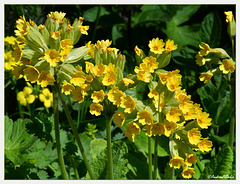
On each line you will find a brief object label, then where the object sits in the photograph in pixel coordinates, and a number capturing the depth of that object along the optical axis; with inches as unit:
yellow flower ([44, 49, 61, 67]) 31.5
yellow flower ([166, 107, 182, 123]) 31.2
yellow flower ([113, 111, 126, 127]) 31.6
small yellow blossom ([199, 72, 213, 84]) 34.6
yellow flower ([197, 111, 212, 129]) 31.8
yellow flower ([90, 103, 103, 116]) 31.8
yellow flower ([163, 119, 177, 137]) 31.2
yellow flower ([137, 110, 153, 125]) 31.3
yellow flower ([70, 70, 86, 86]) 31.9
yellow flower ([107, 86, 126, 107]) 31.5
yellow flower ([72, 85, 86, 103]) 32.0
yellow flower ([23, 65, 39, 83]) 31.7
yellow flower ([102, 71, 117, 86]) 31.6
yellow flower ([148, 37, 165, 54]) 32.3
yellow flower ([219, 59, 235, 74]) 34.3
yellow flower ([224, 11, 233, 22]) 34.8
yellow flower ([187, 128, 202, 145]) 31.6
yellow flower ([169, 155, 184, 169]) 31.8
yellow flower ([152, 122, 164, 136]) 31.3
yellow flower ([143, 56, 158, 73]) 31.9
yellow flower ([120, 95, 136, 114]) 31.6
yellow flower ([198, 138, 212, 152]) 31.8
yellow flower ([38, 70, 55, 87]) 31.6
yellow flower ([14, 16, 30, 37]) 32.2
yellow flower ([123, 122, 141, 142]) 31.6
